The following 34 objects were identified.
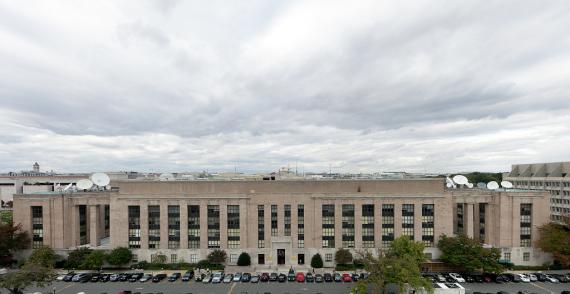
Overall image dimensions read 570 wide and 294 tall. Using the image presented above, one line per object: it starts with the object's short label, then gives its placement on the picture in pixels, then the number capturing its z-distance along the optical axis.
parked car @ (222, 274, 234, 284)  57.19
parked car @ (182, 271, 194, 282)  58.21
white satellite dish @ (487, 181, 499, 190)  72.69
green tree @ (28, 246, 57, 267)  60.98
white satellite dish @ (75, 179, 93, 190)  72.06
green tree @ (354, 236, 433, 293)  42.72
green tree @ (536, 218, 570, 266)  59.93
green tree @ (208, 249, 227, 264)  64.44
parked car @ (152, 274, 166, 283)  57.31
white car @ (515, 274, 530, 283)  56.87
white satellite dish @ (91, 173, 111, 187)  72.44
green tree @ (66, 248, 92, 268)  64.50
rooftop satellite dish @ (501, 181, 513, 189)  72.72
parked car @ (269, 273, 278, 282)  57.72
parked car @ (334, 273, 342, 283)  57.51
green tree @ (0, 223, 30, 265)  63.19
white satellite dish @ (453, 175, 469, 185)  73.25
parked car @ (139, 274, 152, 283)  57.66
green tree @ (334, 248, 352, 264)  64.31
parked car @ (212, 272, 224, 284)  57.22
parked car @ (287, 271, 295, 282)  57.75
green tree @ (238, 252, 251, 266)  65.12
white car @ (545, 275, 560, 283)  56.58
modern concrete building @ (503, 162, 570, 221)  96.62
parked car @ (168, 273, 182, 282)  58.12
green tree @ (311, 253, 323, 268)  64.62
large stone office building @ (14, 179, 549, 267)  67.25
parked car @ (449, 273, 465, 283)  56.33
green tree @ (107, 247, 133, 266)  63.00
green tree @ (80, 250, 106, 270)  61.28
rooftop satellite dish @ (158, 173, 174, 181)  74.61
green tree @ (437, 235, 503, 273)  56.56
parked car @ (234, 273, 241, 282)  57.72
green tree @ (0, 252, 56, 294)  43.12
